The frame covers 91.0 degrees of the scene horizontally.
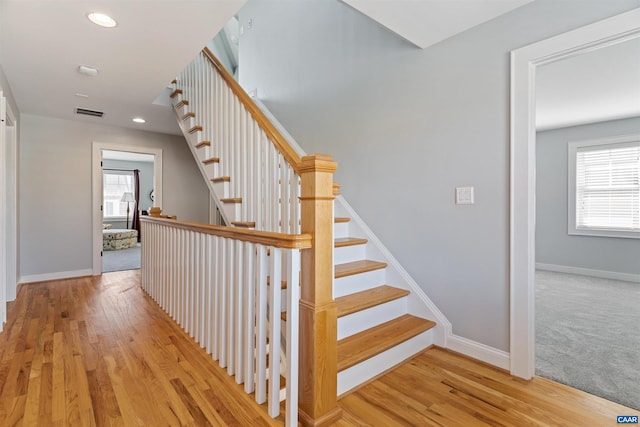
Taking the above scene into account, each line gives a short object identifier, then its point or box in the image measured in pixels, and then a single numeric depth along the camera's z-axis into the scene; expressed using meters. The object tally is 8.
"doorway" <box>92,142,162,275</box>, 4.68
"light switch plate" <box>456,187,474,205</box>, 2.12
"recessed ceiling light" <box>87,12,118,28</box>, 2.03
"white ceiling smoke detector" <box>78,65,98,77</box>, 2.77
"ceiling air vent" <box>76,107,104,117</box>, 4.02
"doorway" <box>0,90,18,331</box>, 3.29
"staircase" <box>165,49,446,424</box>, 1.87
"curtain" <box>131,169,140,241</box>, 9.47
